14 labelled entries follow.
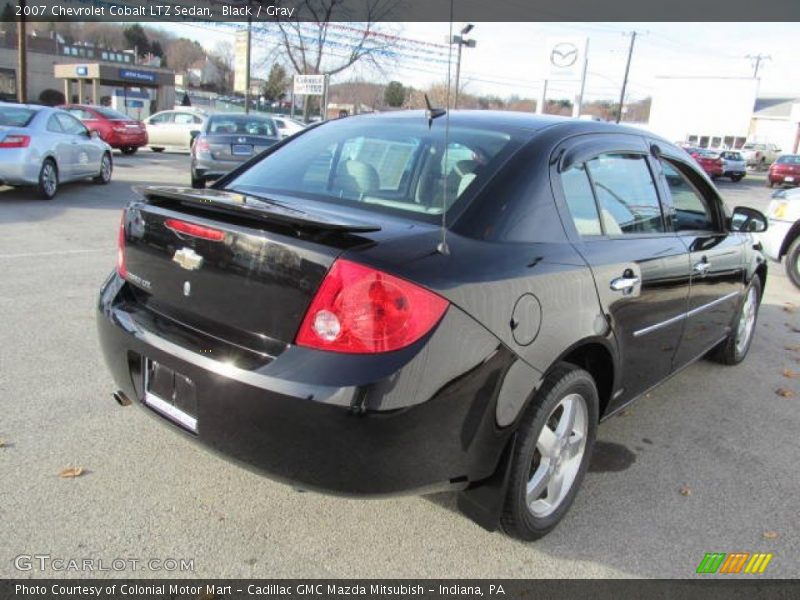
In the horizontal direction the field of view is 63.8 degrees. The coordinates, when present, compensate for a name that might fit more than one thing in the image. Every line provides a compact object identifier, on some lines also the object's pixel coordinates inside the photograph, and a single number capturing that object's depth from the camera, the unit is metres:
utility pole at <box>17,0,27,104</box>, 21.53
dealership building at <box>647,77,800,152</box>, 63.88
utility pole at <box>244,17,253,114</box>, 25.38
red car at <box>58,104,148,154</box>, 19.06
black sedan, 2.00
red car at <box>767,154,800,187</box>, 28.70
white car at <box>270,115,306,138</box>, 18.78
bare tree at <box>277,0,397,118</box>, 30.88
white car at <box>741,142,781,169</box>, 48.72
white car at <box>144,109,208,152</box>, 22.81
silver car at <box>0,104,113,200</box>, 9.41
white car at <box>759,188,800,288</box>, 7.97
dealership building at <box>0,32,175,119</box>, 45.65
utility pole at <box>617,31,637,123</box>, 53.44
